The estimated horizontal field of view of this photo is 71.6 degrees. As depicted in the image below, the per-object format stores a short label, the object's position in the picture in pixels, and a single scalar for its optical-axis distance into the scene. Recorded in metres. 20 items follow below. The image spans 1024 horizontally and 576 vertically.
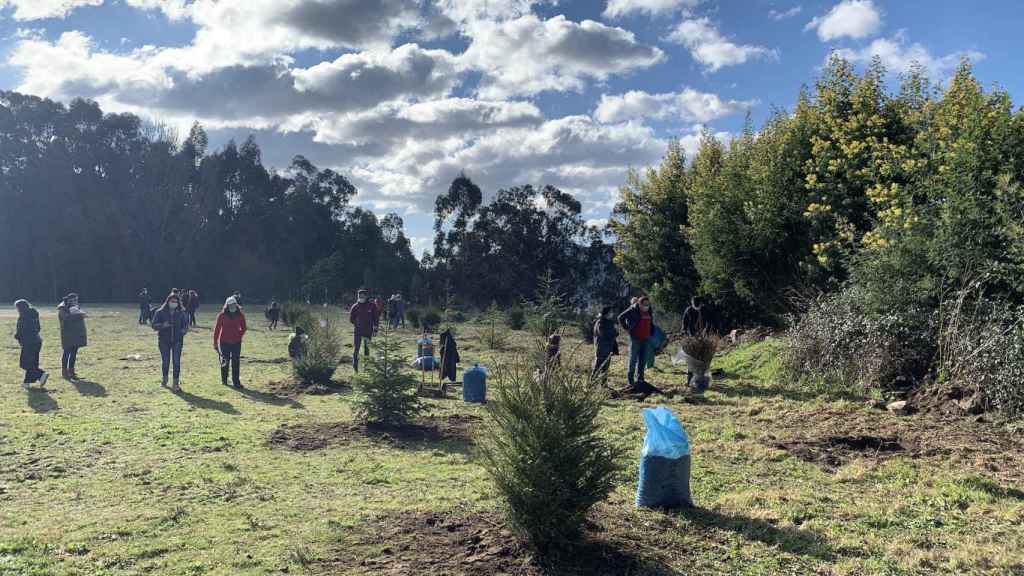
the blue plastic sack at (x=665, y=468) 5.30
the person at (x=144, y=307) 27.33
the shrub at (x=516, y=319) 27.14
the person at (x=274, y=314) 27.62
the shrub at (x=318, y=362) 12.80
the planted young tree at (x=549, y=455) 4.40
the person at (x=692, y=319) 13.06
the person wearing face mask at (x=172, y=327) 12.55
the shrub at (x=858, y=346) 10.12
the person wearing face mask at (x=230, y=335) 12.45
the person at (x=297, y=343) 14.64
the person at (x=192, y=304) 24.80
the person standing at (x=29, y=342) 12.17
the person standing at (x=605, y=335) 11.55
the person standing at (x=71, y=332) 13.11
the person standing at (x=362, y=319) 14.50
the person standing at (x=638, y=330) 11.79
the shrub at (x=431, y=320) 27.85
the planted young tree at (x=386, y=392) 8.98
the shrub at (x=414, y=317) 29.58
